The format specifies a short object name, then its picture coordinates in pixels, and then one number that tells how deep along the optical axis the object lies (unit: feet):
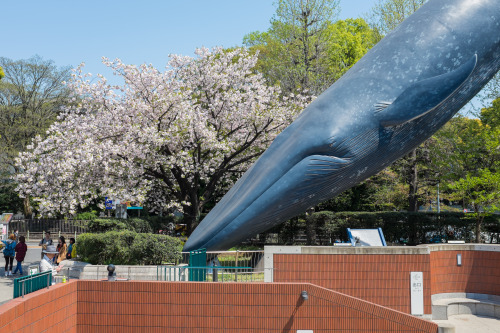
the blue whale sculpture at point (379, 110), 32.76
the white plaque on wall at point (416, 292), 34.78
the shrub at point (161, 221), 79.93
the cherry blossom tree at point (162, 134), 61.00
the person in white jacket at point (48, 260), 33.58
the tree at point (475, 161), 66.08
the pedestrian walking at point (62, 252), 49.60
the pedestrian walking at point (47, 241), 49.70
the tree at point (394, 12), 92.39
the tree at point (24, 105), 128.88
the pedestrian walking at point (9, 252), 52.65
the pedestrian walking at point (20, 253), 52.95
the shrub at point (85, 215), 118.86
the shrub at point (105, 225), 55.31
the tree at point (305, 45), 82.28
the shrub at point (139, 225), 60.44
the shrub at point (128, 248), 42.88
